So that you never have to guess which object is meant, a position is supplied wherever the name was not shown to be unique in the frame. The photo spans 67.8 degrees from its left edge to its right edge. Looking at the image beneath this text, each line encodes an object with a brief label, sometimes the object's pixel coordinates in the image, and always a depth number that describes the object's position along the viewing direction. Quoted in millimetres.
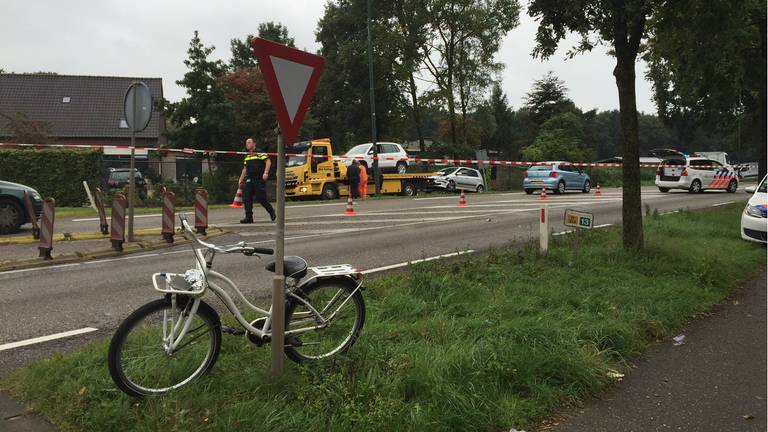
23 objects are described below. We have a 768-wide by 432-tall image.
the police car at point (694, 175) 25812
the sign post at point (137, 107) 10031
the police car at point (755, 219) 9719
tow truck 23156
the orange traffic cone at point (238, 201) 19094
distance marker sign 7082
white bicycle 3398
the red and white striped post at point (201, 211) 11297
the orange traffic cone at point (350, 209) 15845
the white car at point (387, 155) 27116
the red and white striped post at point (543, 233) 7801
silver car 29797
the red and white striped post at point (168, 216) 10312
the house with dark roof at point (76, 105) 47072
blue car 25453
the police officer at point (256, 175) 12711
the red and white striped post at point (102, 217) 11617
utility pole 25172
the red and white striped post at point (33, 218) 10812
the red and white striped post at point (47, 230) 8695
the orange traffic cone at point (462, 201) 18825
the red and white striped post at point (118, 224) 9391
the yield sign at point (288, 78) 3264
